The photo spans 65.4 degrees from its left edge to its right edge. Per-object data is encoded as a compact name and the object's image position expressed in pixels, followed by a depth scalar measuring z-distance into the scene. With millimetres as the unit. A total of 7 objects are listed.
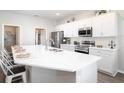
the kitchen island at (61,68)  1451
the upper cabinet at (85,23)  4177
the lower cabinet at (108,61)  3182
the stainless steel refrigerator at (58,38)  5807
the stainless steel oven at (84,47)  4163
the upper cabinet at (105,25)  3345
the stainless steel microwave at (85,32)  4105
